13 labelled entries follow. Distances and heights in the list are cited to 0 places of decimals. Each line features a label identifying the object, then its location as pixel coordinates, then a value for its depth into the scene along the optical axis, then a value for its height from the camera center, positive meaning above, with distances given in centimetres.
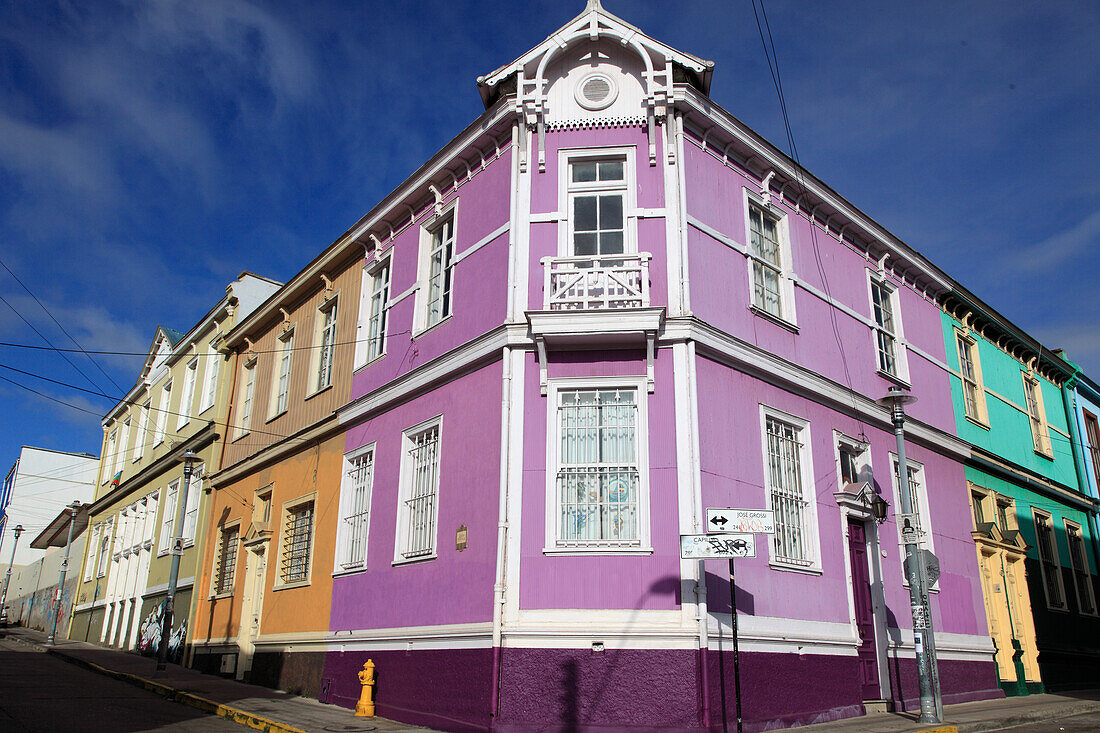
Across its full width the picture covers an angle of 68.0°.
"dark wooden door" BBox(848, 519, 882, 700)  1202 +36
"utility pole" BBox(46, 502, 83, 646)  2663 +143
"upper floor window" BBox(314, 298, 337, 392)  1658 +562
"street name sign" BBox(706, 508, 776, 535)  841 +110
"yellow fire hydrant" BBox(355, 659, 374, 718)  1177 -95
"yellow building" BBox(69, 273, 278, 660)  2106 +398
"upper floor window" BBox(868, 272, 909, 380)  1551 +558
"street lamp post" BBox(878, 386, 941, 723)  1091 +42
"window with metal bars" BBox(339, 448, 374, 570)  1382 +194
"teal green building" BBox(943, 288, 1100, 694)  1641 +290
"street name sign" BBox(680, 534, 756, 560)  826 +82
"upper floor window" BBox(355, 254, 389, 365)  1508 +570
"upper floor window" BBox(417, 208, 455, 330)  1349 +579
